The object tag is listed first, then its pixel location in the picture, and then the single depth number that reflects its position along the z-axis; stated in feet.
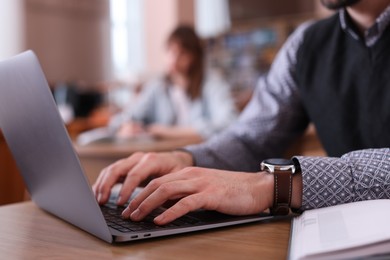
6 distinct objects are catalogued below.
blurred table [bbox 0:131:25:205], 4.84
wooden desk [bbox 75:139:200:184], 7.04
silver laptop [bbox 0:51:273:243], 2.18
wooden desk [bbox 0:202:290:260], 2.12
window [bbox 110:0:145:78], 24.52
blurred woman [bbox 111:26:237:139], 11.99
